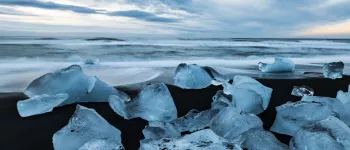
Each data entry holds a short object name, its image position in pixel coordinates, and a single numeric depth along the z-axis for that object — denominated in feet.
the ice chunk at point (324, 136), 4.14
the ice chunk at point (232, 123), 5.36
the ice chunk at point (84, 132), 4.77
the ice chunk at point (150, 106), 6.59
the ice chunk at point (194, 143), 3.86
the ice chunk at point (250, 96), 7.13
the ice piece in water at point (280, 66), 15.30
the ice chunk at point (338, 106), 6.20
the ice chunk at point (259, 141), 4.69
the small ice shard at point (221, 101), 6.83
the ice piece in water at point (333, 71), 13.24
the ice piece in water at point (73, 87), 8.32
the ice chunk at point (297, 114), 5.63
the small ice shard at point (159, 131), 5.24
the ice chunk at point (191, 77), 10.44
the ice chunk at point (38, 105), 6.94
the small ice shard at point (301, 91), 9.29
